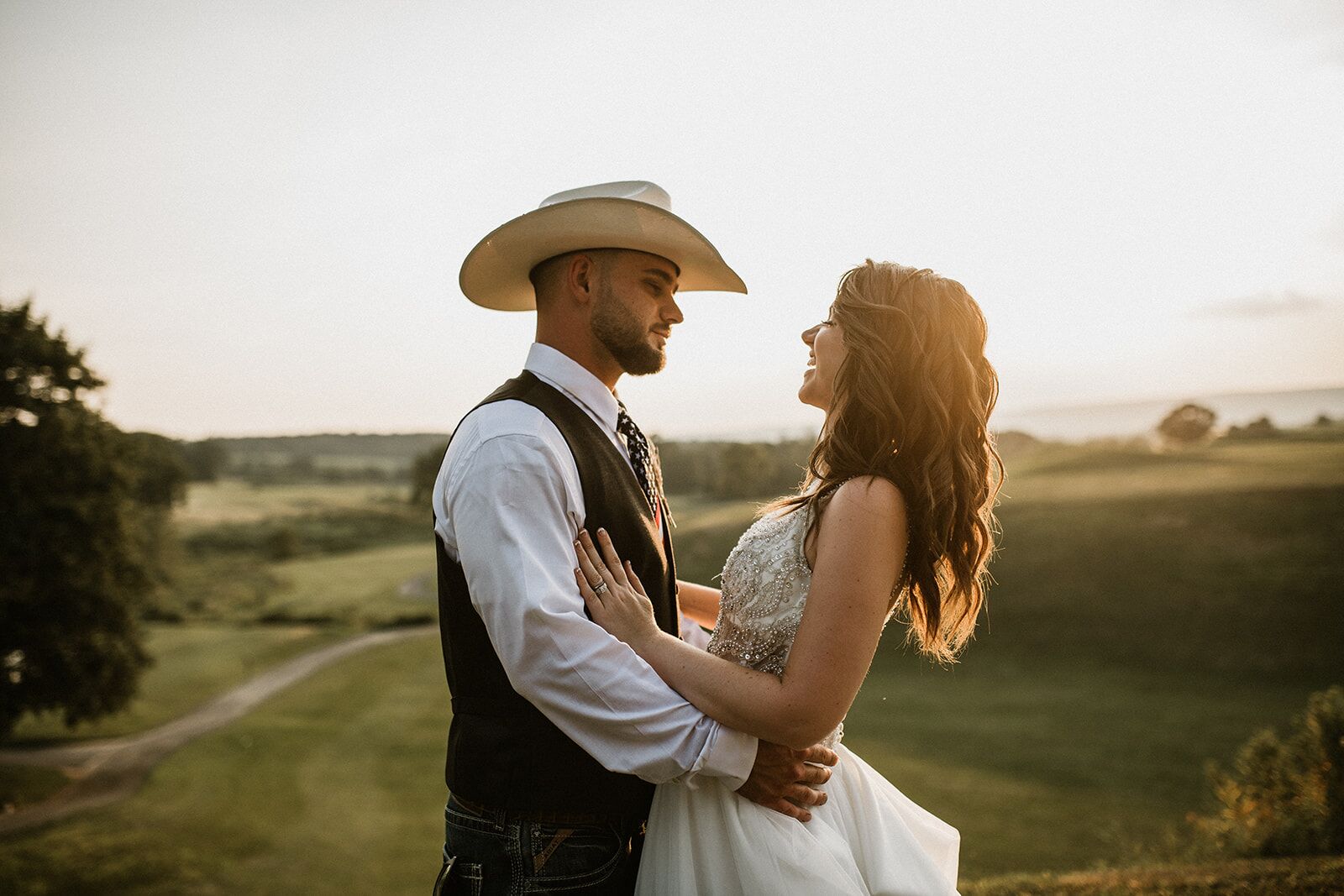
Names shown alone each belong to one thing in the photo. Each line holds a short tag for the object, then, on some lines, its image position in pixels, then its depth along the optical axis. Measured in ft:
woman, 8.00
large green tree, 64.23
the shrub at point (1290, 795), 23.48
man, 7.93
